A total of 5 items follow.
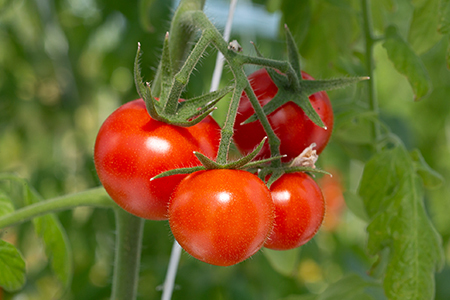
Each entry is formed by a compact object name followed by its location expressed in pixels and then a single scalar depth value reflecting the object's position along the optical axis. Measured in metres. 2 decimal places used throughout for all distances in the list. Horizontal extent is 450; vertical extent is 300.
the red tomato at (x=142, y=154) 0.43
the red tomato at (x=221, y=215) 0.42
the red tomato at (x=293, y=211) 0.45
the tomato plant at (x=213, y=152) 0.43
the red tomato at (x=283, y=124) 0.46
